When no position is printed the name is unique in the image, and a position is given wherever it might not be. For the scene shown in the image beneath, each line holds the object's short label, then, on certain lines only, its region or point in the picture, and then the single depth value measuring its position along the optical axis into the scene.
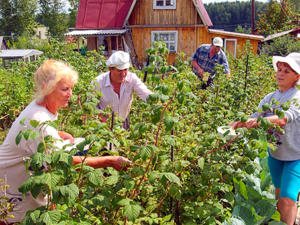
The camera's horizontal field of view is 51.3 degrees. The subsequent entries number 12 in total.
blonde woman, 1.71
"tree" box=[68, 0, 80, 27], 35.59
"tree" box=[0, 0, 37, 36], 34.44
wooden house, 15.39
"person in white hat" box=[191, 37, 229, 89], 5.23
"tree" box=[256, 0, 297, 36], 22.58
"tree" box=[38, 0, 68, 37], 36.53
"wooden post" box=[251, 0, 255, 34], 21.03
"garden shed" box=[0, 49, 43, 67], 19.08
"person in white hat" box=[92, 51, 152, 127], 3.14
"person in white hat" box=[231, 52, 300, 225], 2.40
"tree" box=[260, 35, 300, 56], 13.18
